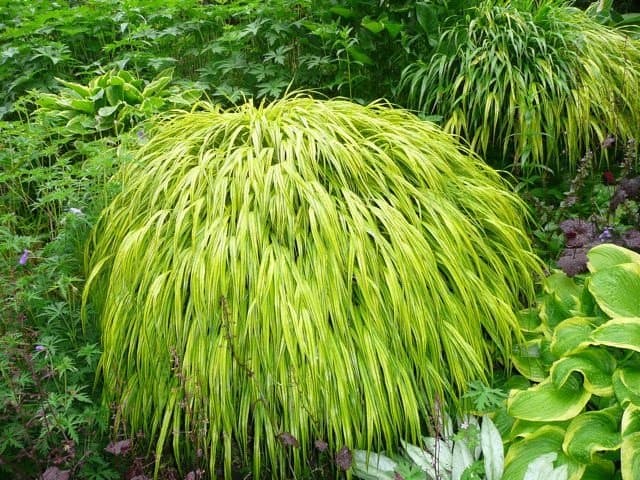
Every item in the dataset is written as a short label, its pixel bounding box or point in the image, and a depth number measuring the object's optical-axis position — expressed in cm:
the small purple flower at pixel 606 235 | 238
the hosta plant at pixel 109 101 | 301
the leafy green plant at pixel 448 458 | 179
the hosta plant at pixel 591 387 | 171
